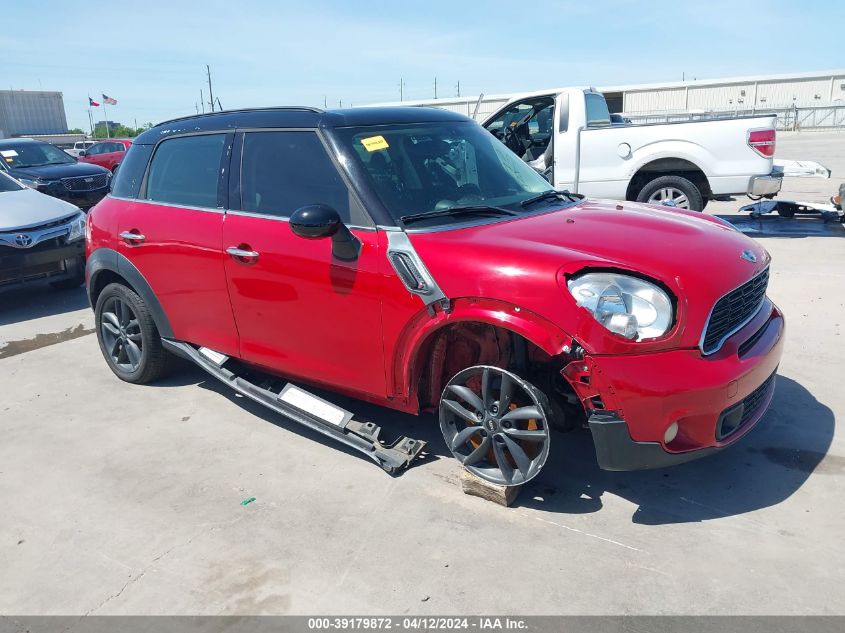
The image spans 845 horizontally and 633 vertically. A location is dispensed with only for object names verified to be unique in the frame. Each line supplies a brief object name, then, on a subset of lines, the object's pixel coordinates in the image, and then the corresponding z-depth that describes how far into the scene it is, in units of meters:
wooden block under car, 3.20
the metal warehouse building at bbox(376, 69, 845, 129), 46.09
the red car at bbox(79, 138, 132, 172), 22.35
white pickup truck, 8.52
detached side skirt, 3.58
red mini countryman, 2.78
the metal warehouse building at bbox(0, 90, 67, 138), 59.97
